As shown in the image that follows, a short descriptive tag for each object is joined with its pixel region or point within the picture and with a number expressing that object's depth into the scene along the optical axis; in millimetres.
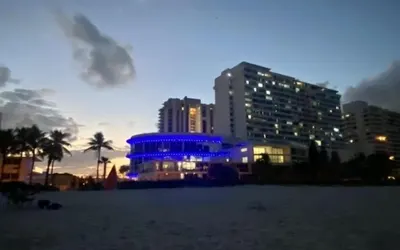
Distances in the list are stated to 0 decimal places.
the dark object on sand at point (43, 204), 17188
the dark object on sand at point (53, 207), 16859
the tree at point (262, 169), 52659
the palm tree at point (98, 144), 74312
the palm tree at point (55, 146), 58344
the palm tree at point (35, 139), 55031
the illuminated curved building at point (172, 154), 89562
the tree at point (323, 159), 60288
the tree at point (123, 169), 131012
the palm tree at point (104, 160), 83575
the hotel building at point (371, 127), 178750
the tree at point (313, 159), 58125
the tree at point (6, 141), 50469
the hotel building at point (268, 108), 135000
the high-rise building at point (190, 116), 173250
